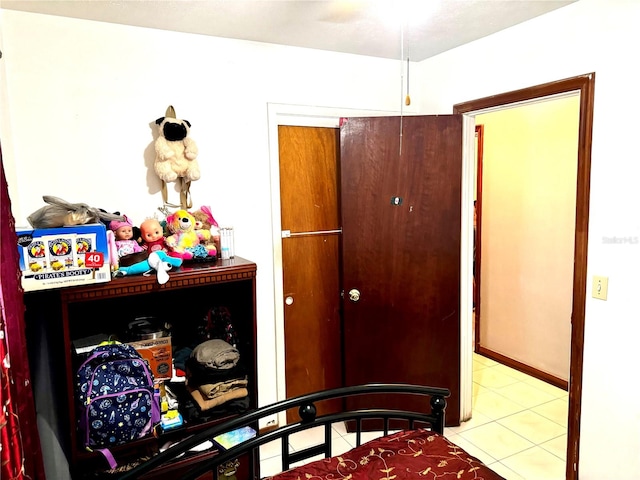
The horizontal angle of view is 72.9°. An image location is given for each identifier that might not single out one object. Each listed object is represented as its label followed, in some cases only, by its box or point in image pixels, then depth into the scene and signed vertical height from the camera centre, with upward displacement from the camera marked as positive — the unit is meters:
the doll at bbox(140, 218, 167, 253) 1.92 -0.17
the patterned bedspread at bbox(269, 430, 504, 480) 1.27 -0.82
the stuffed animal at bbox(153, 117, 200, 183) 2.14 +0.23
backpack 1.64 -0.76
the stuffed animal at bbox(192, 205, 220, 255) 2.11 -0.15
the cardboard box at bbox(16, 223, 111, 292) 1.48 -0.20
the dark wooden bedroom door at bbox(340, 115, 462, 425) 2.62 -0.35
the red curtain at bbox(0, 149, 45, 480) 1.01 -0.44
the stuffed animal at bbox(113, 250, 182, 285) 1.73 -0.28
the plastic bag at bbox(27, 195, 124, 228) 1.58 -0.06
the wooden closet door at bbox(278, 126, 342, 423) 2.71 -0.41
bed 1.25 -0.82
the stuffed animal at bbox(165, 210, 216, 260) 1.95 -0.19
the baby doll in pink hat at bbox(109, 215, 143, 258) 1.82 -0.17
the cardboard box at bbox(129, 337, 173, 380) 1.87 -0.68
